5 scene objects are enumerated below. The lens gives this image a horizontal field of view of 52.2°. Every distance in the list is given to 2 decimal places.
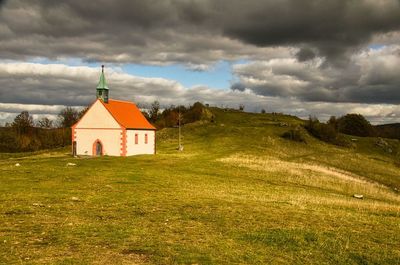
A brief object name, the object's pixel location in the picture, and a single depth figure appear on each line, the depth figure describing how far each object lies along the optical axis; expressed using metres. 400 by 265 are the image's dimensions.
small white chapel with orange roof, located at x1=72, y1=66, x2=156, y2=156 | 66.81
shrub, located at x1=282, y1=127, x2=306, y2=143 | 102.12
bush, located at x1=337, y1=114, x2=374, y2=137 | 164.86
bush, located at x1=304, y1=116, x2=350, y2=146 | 110.94
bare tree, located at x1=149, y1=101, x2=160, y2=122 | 145.80
